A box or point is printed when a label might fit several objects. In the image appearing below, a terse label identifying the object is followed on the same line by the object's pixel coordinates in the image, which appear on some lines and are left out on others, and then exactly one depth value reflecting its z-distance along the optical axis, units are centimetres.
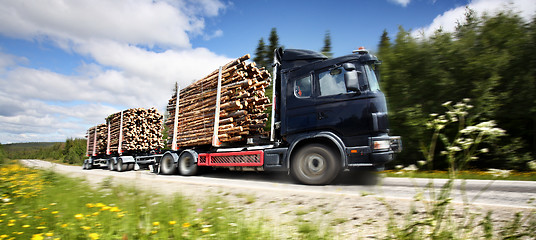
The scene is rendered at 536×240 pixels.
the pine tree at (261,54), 4266
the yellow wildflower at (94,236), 234
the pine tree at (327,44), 4072
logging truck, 577
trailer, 1484
